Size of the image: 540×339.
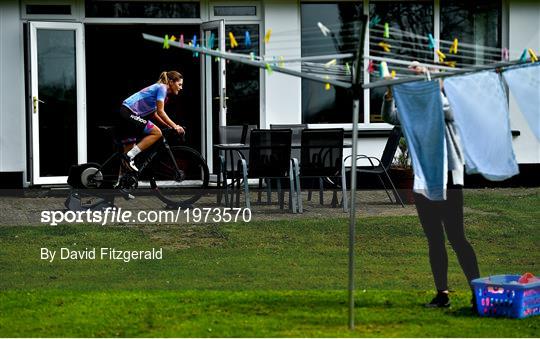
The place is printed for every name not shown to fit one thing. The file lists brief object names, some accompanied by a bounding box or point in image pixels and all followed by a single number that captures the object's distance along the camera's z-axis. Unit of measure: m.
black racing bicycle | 30.37
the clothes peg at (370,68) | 16.23
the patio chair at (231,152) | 30.31
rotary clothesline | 14.77
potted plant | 30.81
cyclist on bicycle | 30.05
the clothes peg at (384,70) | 15.42
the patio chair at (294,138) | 30.73
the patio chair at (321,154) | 29.41
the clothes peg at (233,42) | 13.98
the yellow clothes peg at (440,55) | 15.16
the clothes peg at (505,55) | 15.60
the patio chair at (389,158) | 30.09
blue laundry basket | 16.05
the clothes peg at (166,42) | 14.36
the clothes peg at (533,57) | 15.07
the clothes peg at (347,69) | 17.55
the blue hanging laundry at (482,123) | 15.35
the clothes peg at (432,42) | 14.98
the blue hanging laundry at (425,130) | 15.44
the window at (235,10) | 35.44
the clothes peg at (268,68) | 14.64
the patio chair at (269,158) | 28.94
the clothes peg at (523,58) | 15.26
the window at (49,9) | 34.41
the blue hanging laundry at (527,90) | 15.66
